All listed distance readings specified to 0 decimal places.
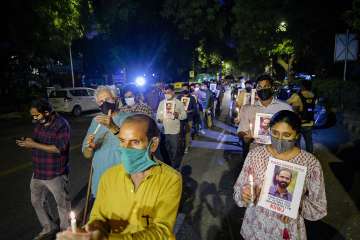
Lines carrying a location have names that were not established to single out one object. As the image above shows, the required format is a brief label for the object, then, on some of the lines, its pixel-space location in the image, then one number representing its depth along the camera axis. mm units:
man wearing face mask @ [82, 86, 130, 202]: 3656
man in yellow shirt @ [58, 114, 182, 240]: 2027
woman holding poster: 2635
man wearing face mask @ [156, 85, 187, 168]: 7367
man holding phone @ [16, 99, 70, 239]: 4203
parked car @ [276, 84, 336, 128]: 15344
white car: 21125
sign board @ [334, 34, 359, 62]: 12992
